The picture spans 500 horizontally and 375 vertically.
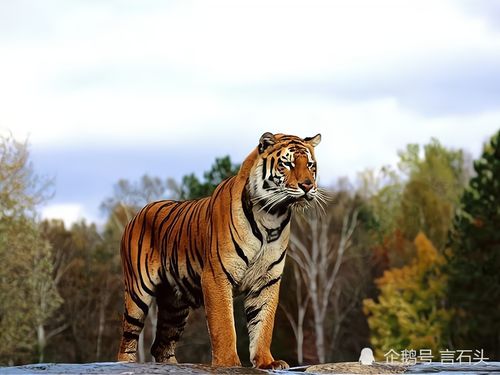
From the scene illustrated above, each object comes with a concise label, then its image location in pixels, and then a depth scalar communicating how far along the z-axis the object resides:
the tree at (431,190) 43.72
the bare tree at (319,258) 37.78
